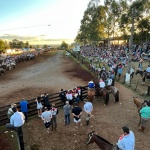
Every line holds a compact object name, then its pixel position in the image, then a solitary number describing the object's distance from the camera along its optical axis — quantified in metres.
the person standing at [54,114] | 9.32
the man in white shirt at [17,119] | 7.61
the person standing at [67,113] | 9.67
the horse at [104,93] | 12.94
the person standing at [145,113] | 8.48
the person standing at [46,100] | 11.42
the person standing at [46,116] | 8.94
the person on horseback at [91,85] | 13.00
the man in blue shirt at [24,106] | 10.32
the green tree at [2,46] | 81.07
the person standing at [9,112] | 9.46
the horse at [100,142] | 6.63
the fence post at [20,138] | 6.68
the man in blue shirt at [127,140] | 5.62
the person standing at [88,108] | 9.67
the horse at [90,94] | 13.02
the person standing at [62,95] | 12.54
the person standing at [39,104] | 10.92
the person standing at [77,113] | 9.25
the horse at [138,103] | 10.53
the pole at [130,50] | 19.01
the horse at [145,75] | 17.38
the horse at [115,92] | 13.23
